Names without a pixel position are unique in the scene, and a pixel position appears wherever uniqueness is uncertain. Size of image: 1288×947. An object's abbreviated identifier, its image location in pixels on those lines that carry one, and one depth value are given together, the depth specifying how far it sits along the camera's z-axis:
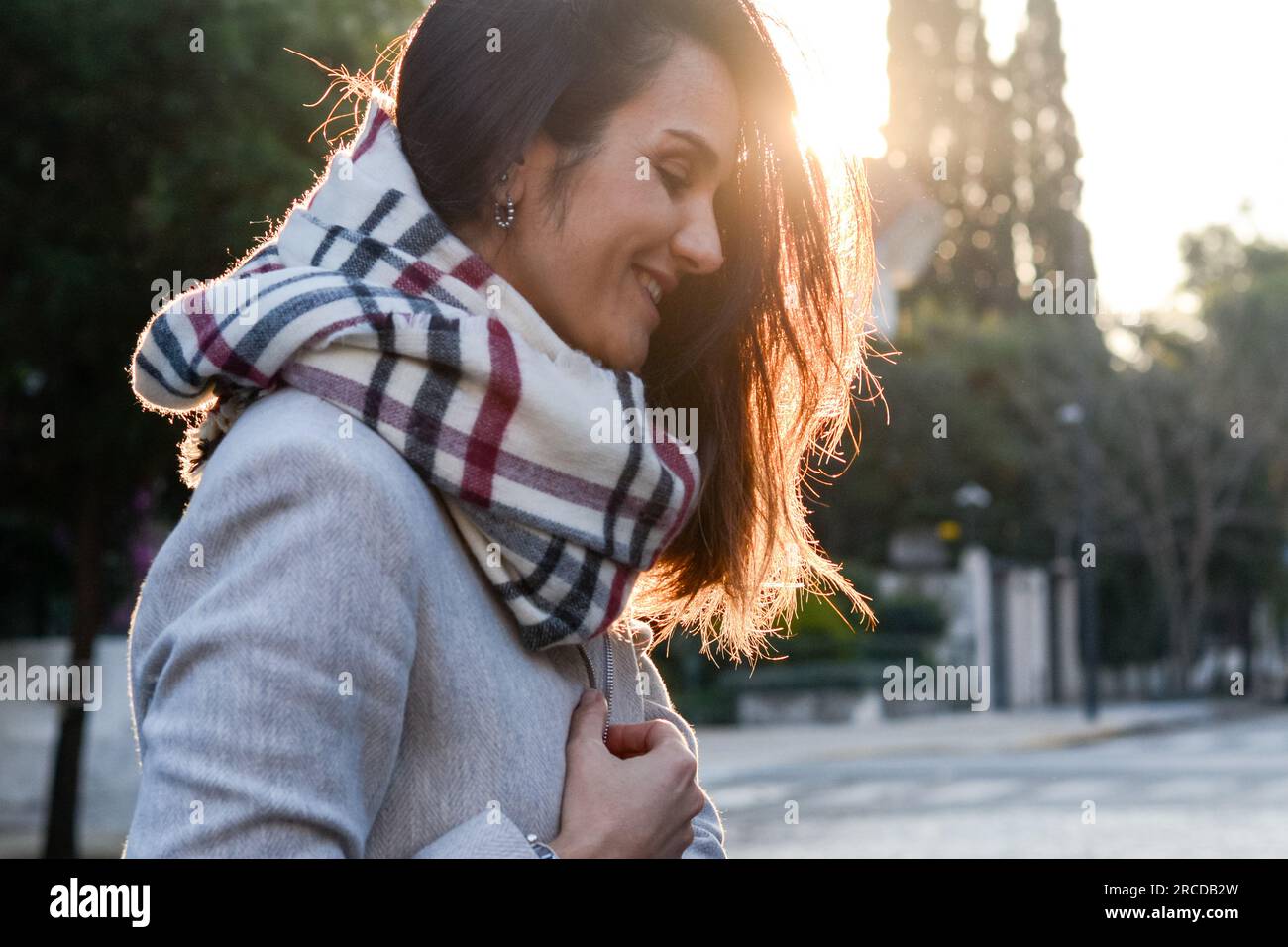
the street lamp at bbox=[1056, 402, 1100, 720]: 24.67
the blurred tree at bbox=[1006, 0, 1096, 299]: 40.97
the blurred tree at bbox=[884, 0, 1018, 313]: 40.78
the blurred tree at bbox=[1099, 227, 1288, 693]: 30.31
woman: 1.15
